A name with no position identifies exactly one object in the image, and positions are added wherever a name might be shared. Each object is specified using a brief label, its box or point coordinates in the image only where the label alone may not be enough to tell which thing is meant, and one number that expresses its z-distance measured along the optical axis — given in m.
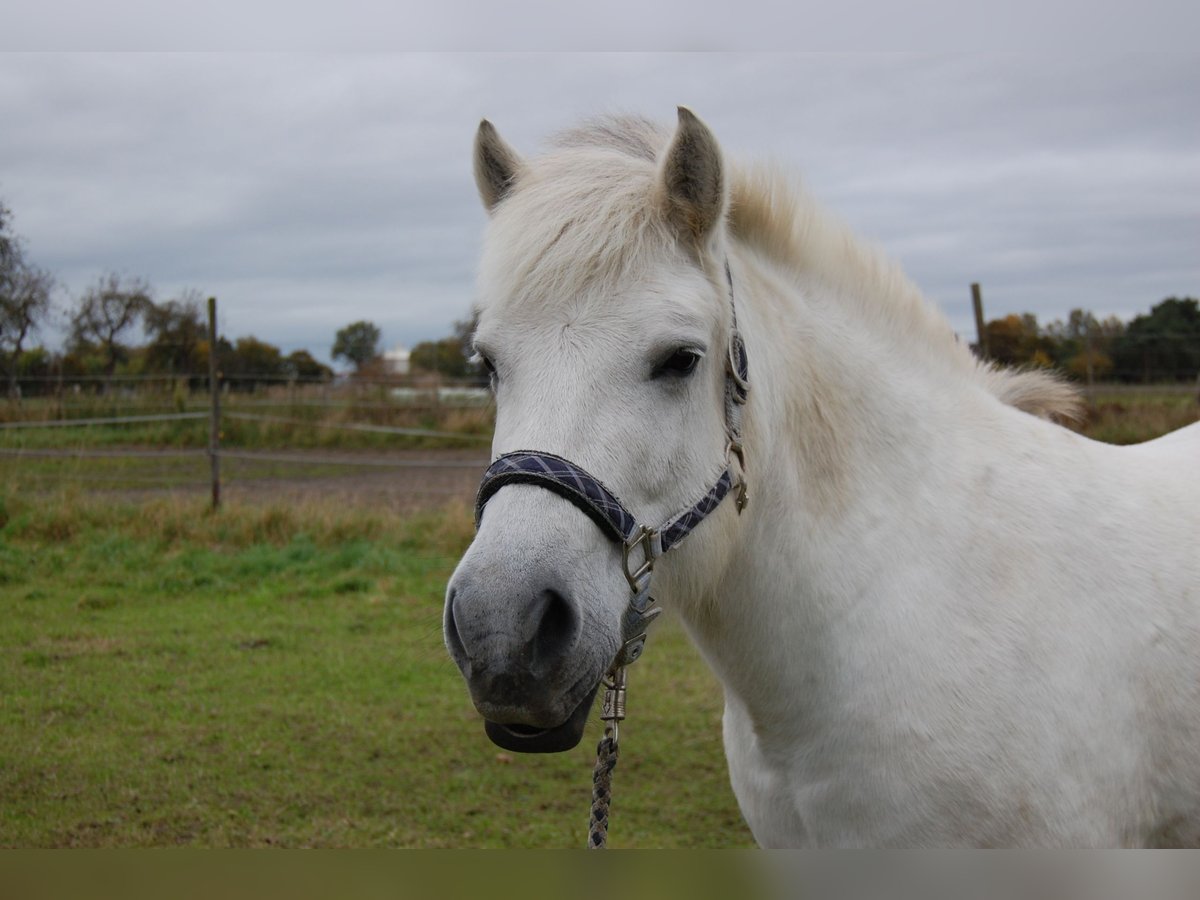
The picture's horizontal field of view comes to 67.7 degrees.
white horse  1.66
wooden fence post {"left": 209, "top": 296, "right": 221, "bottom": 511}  9.78
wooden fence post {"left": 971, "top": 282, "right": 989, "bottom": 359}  9.73
